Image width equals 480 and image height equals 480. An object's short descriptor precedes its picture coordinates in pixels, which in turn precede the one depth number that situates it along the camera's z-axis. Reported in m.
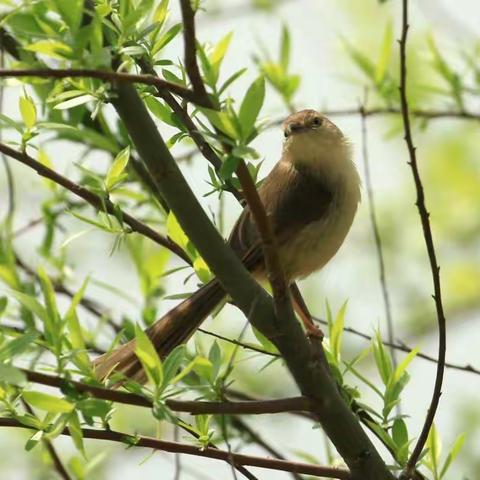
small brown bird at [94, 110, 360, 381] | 7.73
